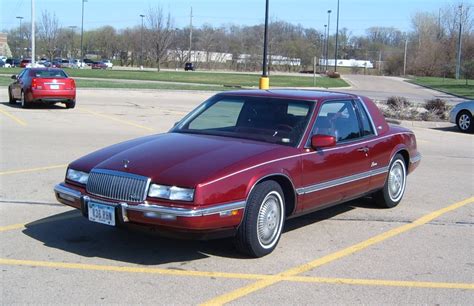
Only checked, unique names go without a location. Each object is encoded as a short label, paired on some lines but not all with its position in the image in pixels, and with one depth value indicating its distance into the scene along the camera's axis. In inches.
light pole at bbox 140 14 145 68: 4050.2
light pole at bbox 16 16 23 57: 5160.4
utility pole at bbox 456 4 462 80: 2856.8
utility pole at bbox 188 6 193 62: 4042.8
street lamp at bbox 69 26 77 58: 4859.7
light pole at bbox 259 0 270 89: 1074.1
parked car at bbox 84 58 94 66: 3887.6
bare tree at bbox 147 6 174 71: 3373.5
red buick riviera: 186.4
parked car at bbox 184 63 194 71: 3612.9
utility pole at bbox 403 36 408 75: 3979.3
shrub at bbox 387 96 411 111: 826.4
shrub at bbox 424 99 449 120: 805.2
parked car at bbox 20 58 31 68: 3216.0
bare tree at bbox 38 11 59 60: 3759.8
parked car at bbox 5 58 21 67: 3597.4
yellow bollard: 1074.4
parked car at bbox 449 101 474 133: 679.1
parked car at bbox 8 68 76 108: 763.4
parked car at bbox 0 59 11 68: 3515.8
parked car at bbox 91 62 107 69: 3666.3
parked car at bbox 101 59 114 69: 3775.3
